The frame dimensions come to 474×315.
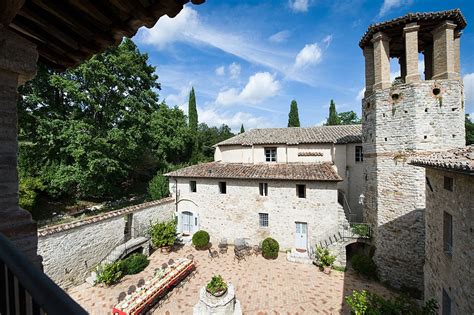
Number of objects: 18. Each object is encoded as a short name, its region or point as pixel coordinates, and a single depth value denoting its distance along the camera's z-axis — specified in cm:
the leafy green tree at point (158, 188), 1867
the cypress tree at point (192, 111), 3710
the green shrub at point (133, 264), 1201
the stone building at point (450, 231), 532
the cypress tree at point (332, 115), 3703
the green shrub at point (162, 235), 1498
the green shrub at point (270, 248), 1430
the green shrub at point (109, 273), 1084
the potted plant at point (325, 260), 1273
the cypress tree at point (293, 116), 3750
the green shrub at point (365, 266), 1208
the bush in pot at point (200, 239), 1554
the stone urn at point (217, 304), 870
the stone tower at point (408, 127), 1072
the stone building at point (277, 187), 1478
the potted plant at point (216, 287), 902
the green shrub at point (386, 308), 624
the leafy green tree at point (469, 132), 3300
